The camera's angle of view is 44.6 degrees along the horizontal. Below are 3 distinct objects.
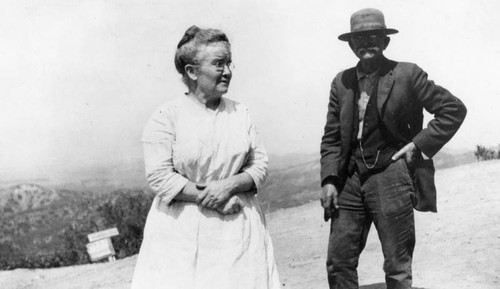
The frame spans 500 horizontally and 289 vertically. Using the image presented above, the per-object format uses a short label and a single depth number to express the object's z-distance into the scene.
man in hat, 3.75
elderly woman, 2.86
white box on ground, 8.99
